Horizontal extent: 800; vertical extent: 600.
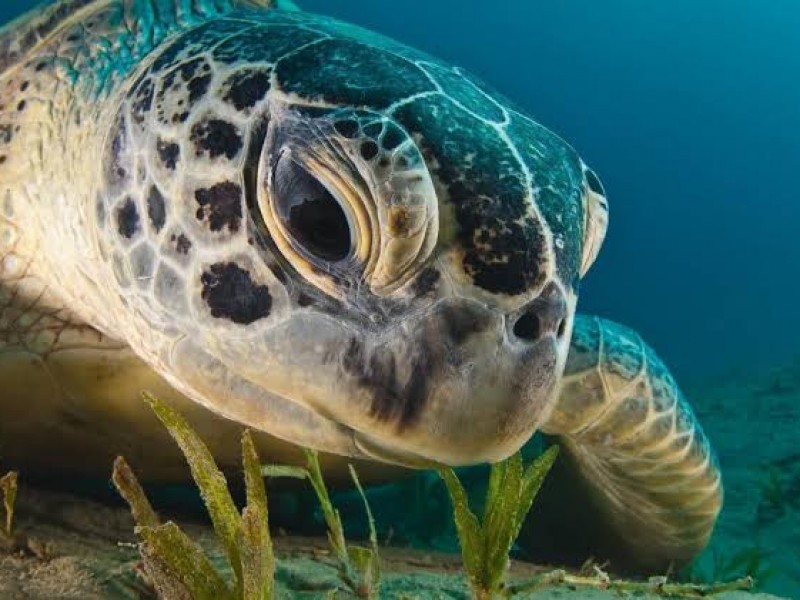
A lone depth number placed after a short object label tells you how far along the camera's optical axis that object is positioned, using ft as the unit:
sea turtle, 0.69
